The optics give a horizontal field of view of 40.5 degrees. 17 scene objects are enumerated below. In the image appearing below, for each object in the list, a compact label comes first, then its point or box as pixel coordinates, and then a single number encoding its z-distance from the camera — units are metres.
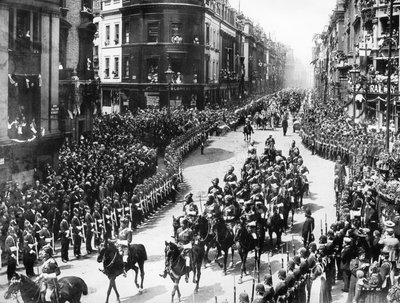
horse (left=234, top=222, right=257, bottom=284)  16.12
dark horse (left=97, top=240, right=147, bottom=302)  13.98
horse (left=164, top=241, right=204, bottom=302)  14.10
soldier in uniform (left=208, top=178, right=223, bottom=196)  20.92
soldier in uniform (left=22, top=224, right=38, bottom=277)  15.67
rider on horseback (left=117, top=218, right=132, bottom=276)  14.72
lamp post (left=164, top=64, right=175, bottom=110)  39.57
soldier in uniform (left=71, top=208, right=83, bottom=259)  17.67
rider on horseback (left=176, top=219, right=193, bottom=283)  14.70
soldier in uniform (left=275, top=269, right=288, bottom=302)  11.76
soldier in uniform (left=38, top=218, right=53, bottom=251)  16.59
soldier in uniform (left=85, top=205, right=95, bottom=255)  18.23
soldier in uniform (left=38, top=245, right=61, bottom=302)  11.93
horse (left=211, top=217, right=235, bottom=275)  16.69
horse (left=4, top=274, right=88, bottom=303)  11.70
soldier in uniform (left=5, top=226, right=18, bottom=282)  15.27
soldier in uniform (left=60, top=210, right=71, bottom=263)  17.33
